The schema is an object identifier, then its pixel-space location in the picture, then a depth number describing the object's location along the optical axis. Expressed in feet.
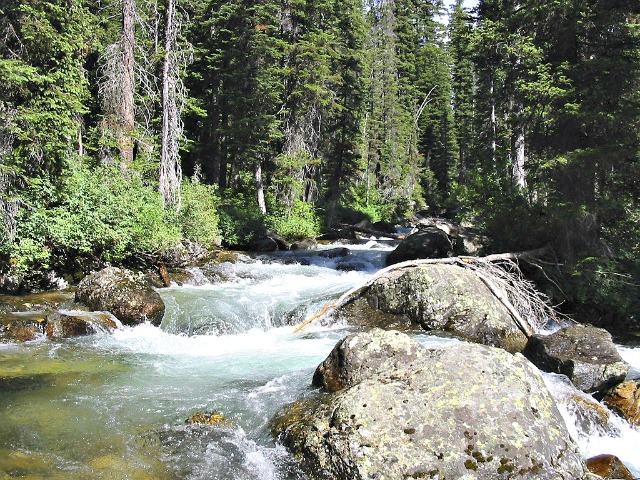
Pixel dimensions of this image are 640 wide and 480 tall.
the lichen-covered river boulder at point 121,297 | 37.86
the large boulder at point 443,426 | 16.24
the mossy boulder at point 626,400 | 24.49
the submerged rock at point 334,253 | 70.23
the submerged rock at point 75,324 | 33.91
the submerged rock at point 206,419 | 21.34
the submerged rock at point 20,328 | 32.32
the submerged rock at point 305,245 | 79.61
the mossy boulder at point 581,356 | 27.61
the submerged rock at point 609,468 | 19.92
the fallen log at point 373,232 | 98.48
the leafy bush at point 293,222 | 86.17
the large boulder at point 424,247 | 61.26
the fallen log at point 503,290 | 38.75
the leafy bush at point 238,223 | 76.54
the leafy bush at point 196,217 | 59.57
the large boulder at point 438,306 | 36.78
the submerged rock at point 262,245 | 76.64
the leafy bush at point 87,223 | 40.42
